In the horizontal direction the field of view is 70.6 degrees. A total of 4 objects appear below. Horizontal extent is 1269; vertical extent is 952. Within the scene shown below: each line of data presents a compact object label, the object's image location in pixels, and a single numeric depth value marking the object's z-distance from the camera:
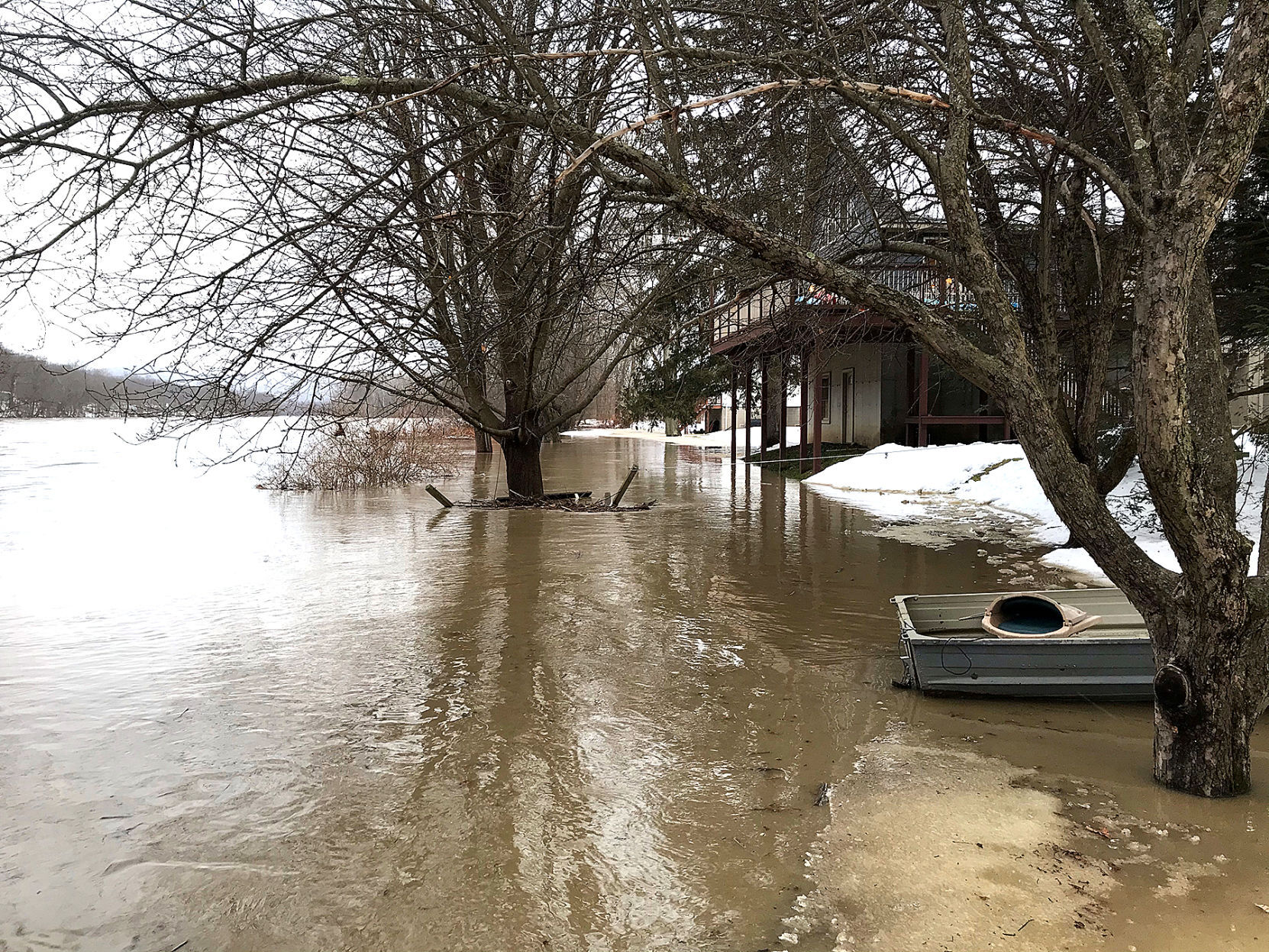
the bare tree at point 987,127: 4.26
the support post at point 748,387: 25.70
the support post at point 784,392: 21.82
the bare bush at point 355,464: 22.36
